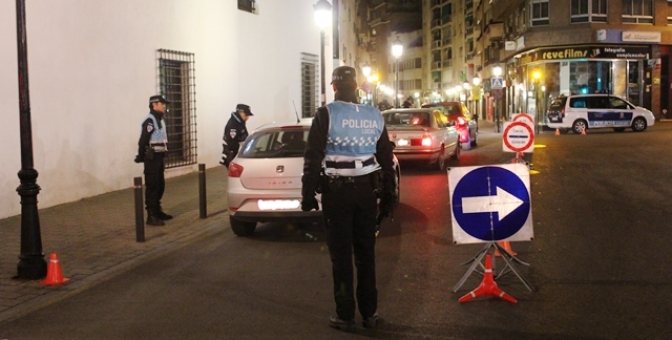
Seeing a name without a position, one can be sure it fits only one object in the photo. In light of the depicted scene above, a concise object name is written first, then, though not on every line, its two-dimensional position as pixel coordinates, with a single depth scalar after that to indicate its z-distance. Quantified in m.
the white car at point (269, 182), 9.18
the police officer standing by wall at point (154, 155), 10.55
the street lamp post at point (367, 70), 36.65
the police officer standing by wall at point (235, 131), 12.65
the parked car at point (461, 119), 24.66
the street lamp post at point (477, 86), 43.47
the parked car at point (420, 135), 17.12
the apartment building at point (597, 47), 41.50
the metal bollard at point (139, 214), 9.26
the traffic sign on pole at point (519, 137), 11.30
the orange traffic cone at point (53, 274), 7.27
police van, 33.62
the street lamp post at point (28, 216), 7.36
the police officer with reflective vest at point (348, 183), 5.41
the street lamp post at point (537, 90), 41.55
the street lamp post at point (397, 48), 28.00
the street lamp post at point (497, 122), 39.38
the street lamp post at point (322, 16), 16.91
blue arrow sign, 6.37
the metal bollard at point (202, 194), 11.07
